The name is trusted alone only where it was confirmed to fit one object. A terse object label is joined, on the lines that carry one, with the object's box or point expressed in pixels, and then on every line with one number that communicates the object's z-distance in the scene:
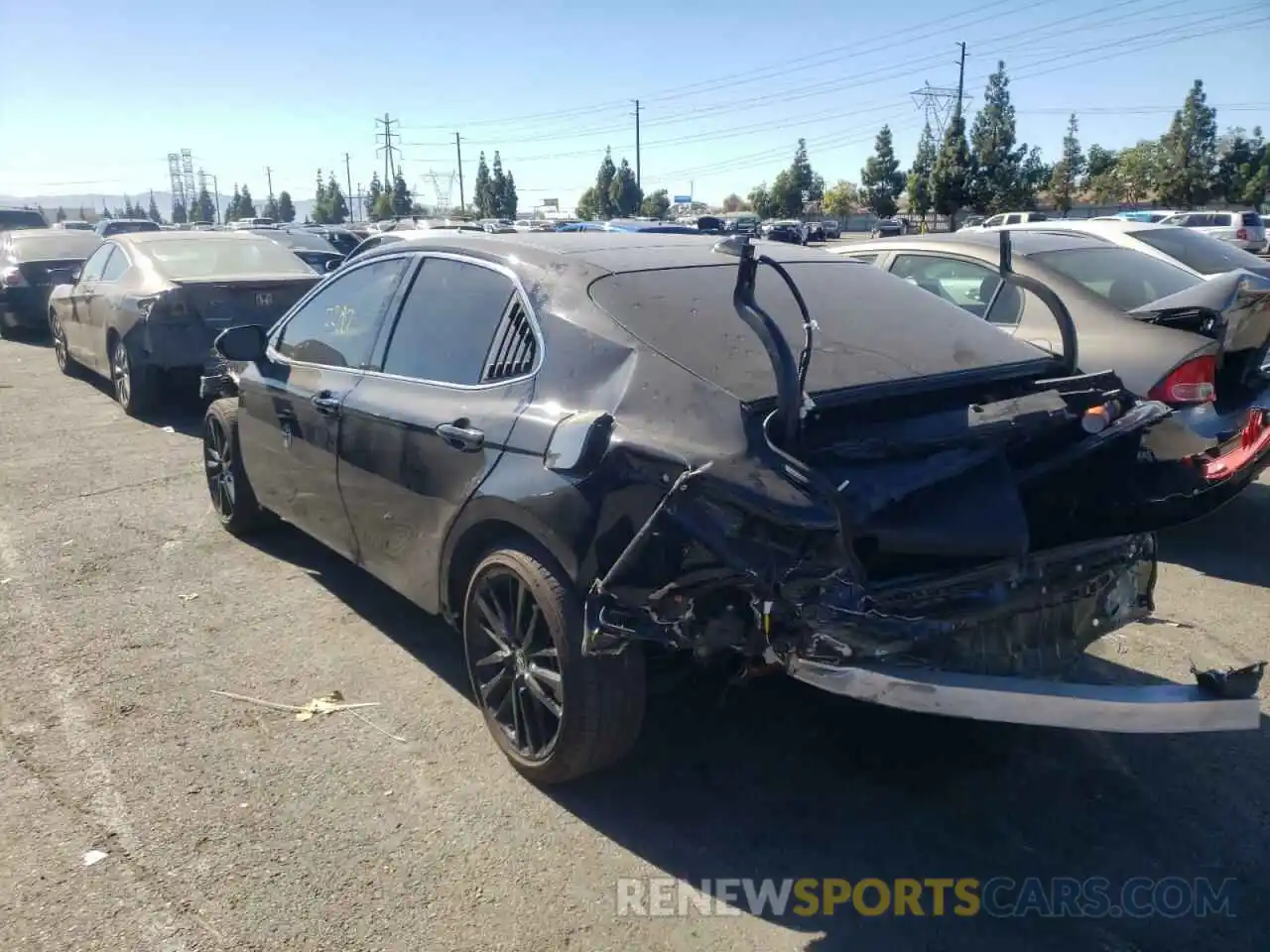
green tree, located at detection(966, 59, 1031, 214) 47.78
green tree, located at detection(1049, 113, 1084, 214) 61.19
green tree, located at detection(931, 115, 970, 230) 47.19
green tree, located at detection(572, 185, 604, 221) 78.06
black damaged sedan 2.64
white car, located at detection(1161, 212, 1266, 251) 32.12
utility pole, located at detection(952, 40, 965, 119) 52.29
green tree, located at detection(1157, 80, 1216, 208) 50.75
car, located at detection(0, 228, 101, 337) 14.61
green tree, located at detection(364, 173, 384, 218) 103.38
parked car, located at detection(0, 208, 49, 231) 26.39
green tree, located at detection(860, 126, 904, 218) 58.41
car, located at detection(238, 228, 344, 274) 16.53
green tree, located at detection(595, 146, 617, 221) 76.72
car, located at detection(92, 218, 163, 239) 37.88
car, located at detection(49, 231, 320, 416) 8.58
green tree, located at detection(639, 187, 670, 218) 77.56
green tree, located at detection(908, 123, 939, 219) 50.22
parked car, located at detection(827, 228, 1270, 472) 4.90
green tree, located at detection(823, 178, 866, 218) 69.94
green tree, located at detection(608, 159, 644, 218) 74.75
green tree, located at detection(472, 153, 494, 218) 84.94
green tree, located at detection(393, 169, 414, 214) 86.25
